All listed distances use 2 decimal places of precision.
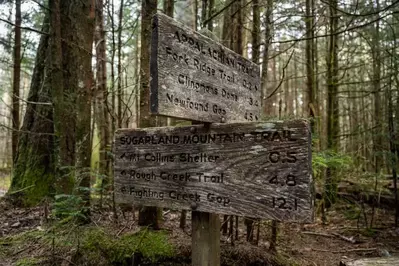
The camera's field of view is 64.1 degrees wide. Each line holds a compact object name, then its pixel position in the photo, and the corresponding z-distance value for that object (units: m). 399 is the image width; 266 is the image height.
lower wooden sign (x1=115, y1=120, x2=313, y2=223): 1.67
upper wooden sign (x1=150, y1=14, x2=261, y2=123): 1.74
